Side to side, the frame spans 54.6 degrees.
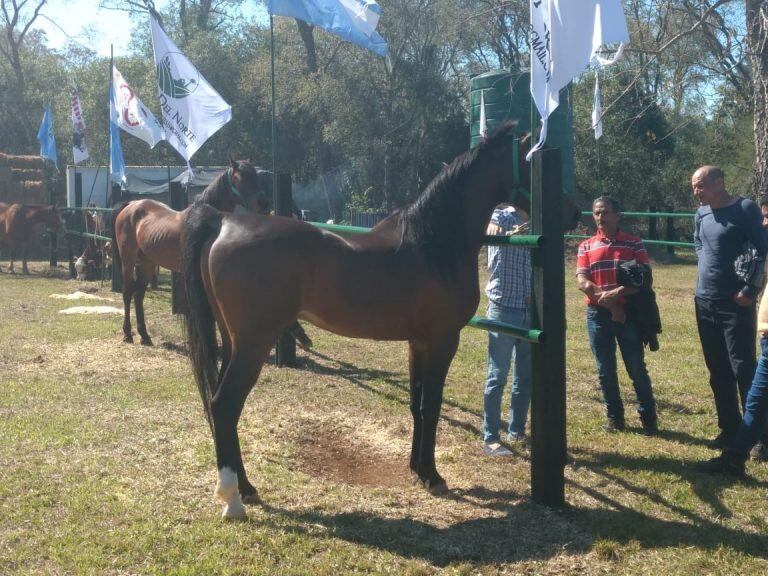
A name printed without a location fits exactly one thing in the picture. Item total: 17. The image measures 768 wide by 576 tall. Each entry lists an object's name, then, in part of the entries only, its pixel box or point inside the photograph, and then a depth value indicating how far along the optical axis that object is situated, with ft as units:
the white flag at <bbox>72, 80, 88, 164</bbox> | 57.31
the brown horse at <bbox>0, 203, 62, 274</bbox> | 58.39
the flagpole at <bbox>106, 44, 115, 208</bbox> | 71.97
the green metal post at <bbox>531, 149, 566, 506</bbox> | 12.84
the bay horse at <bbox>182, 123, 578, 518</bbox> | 13.20
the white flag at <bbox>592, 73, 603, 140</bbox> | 49.20
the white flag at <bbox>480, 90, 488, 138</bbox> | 42.27
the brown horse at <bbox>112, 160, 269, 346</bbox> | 27.22
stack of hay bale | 73.15
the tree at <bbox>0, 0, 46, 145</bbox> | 111.45
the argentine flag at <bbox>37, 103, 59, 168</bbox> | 67.56
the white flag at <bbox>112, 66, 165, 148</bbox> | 39.65
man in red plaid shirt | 17.84
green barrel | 42.52
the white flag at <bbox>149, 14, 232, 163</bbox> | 27.86
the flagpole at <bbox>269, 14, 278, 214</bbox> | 23.04
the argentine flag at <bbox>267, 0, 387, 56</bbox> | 22.24
